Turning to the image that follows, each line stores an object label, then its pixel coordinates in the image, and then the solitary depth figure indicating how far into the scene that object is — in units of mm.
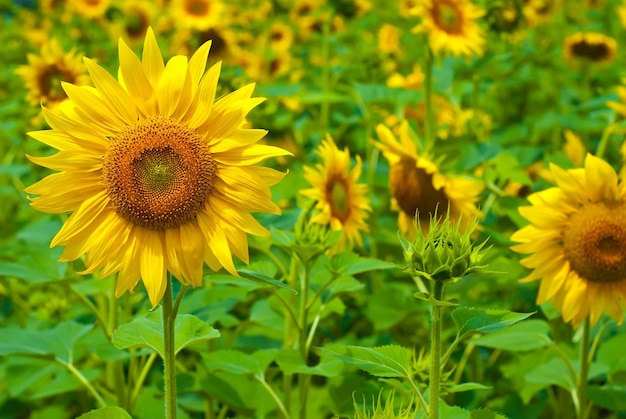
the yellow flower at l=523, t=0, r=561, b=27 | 4210
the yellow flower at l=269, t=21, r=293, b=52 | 4770
